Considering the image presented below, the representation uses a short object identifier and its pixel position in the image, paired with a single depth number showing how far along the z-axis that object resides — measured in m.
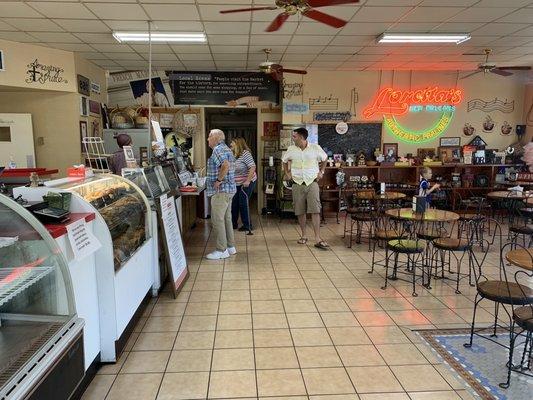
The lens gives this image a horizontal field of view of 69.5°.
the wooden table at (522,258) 2.55
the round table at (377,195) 5.77
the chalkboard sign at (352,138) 8.20
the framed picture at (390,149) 8.27
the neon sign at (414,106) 8.16
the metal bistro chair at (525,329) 2.38
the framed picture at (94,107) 7.19
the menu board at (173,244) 3.83
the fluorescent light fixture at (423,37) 5.64
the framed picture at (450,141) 8.32
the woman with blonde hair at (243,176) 6.39
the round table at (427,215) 4.15
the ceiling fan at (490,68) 6.42
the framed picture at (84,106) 6.78
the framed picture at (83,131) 6.79
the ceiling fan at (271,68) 6.40
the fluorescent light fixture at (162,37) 5.52
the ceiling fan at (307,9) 3.47
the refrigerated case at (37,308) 1.53
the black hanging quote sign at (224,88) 8.12
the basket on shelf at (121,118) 7.74
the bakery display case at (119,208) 2.86
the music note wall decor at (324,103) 8.16
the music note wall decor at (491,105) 8.27
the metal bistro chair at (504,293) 2.63
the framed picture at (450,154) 8.19
